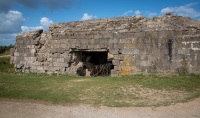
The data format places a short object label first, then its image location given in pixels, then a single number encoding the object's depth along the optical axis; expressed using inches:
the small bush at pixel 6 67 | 652.0
